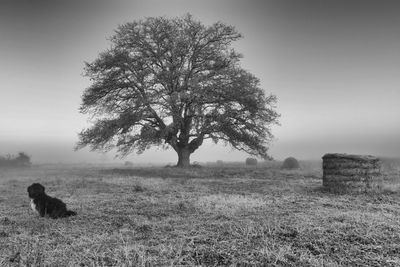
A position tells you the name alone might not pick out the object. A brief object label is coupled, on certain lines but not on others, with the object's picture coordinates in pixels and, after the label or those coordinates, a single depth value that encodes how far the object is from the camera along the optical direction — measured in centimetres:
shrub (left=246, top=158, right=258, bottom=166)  3429
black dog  667
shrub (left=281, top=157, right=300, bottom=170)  2500
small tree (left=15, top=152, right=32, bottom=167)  3346
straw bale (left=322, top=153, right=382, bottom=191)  1020
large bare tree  2175
